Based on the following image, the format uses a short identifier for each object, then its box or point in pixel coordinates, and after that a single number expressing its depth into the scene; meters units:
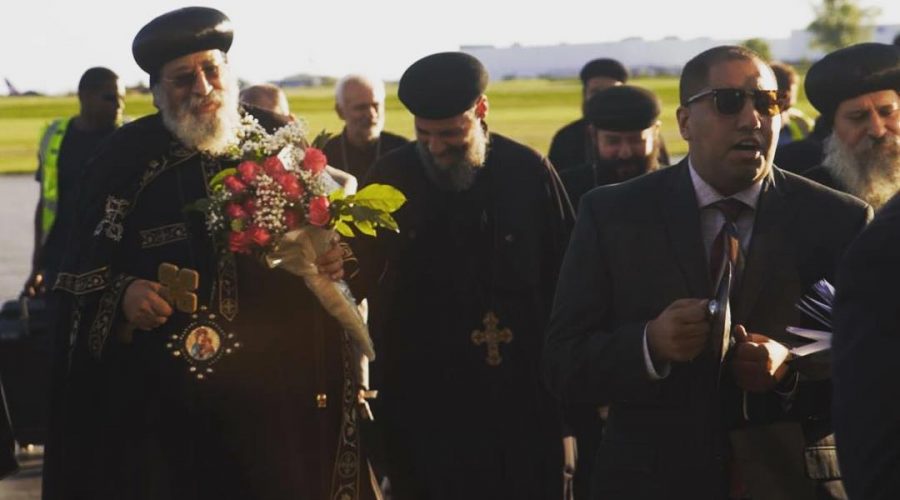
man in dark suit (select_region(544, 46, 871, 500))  5.21
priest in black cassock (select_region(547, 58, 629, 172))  12.23
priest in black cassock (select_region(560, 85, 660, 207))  9.27
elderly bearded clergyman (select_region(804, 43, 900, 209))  6.95
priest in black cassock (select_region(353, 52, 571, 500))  7.86
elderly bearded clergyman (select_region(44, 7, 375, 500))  7.14
